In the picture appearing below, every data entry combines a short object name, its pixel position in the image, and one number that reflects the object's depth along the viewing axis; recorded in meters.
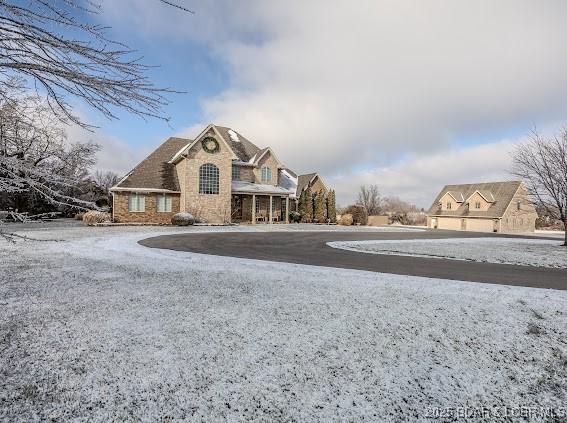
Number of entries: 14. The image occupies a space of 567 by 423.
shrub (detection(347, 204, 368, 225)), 35.07
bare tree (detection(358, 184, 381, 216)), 60.81
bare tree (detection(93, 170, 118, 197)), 67.81
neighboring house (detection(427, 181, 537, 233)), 42.41
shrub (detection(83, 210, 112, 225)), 21.42
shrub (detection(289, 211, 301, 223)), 32.15
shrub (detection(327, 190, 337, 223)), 34.19
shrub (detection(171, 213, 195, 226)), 23.77
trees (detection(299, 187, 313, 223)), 32.31
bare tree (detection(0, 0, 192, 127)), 2.69
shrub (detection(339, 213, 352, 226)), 33.44
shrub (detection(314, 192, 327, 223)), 33.03
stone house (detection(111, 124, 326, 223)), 24.70
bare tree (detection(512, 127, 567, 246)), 18.34
